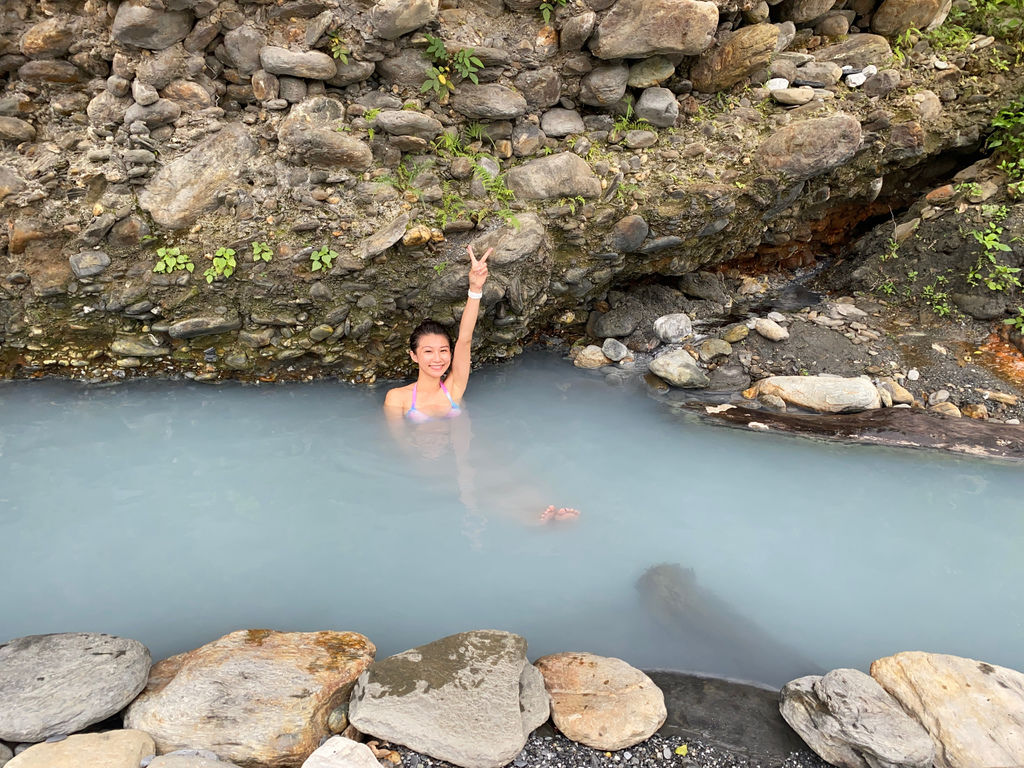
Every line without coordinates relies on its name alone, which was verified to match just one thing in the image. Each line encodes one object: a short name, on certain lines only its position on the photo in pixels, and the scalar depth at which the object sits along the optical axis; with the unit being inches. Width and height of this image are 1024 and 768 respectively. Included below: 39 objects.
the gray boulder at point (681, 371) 206.8
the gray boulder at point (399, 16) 167.5
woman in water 173.3
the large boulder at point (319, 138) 174.4
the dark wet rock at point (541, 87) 190.5
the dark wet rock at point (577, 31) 182.2
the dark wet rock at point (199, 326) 185.6
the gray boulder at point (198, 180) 175.9
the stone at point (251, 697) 95.9
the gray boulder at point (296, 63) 169.0
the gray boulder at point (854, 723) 92.0
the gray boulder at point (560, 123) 198.2
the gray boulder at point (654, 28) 181.6
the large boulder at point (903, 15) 215.6
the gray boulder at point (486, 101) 186.4
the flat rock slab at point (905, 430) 173.5
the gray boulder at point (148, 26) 160.8
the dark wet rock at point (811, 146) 196.5
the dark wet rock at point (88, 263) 176.4
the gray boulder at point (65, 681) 94.5
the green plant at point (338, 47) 172.4
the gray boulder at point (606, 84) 194.4
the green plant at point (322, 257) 181.6
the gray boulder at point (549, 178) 192.2
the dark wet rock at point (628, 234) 200.8
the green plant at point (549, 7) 184.4
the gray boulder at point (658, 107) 199.8
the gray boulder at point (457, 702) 94.6
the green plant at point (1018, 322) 205.6
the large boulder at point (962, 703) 92.9
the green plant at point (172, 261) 178.1
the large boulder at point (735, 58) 196.4
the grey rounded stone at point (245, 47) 169.3
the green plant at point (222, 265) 179.8
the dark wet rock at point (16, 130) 171.0
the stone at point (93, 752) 87.4
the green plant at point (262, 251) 179.8
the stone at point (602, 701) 99.0
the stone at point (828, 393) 189.8
